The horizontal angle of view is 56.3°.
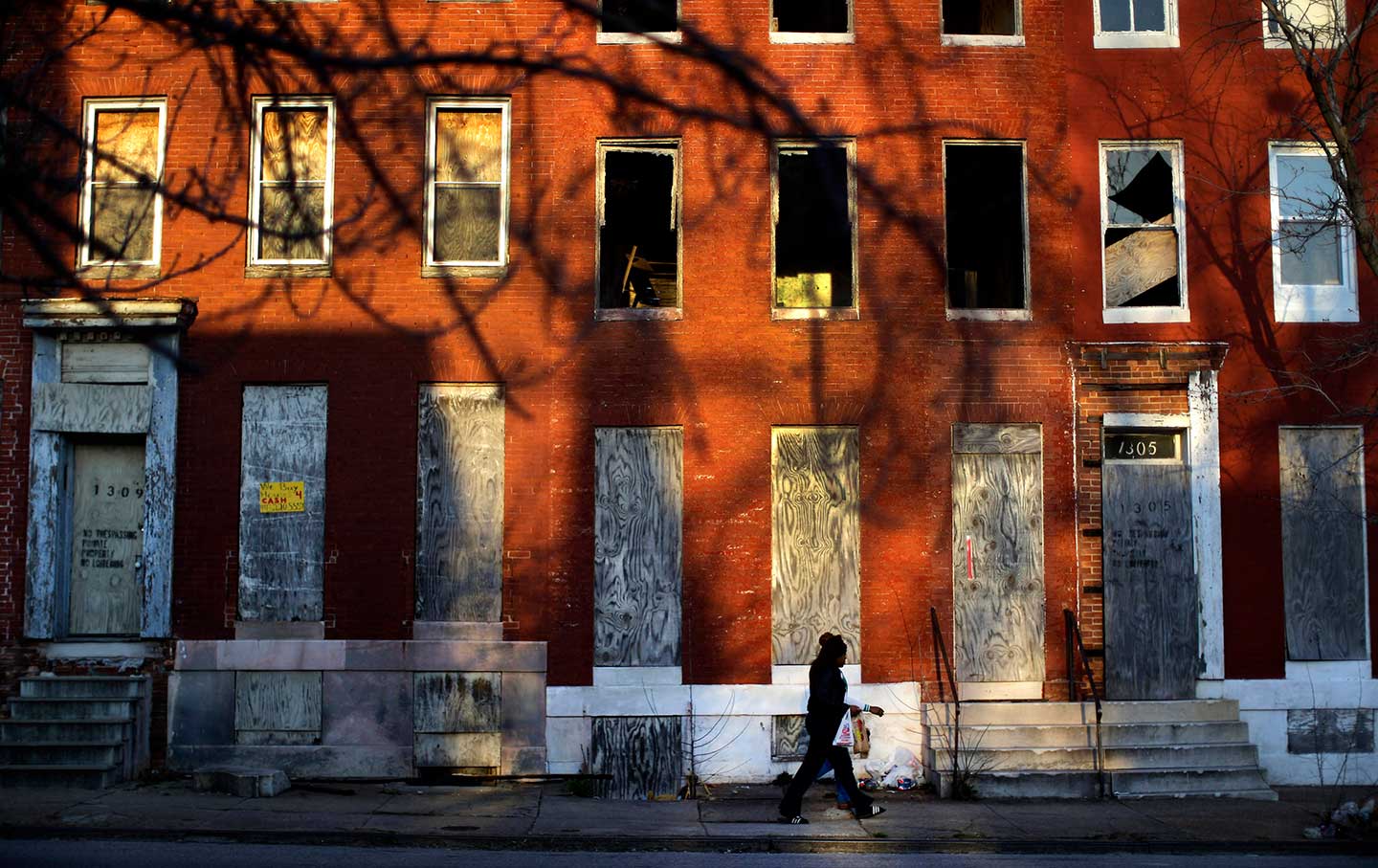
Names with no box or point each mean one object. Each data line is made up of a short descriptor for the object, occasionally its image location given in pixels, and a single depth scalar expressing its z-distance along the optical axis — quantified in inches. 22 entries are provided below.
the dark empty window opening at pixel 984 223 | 586.2
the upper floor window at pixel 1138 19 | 589.3
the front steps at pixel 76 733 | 515.8
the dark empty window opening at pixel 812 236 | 583.8
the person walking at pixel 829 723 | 473.1
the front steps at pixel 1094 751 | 517.7
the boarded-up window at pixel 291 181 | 576.7
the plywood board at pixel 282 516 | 561.9
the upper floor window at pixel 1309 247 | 581.6
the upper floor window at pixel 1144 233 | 582.6
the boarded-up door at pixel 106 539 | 567.8
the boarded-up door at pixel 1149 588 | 565.6
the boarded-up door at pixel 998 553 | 566.9
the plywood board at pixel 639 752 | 540.1
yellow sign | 565.6
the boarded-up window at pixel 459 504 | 562.9
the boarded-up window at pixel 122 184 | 577.0
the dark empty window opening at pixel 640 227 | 581.9
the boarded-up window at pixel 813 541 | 564.1
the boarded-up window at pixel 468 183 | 579.8
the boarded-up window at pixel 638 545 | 561.6
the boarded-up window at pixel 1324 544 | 573.6
